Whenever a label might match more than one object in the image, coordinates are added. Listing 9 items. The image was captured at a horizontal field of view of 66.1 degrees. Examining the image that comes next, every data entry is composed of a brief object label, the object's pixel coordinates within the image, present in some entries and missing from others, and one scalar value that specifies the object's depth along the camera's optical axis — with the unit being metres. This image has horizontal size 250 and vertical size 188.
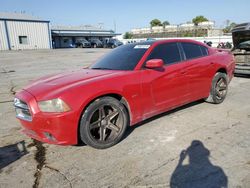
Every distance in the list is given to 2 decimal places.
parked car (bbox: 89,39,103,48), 35.68
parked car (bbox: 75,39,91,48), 37.37
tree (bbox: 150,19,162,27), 70.45
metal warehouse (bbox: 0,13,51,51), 32.18
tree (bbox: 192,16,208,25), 60.97
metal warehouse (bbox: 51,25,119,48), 42.60
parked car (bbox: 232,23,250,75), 6.37
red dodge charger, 2.62
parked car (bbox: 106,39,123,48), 32.12
